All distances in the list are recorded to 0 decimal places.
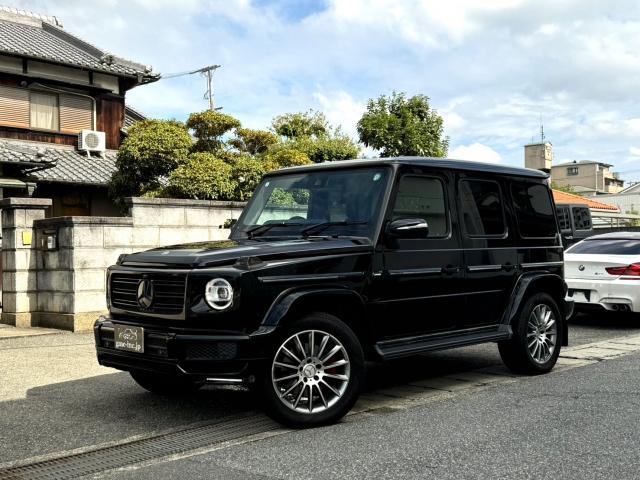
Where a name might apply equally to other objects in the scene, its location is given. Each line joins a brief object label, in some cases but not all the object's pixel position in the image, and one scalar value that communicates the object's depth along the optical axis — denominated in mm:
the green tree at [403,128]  20938
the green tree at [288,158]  15594
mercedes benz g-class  4562
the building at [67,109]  18906
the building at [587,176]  96875
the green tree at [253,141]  18578
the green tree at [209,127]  15758
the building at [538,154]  69250
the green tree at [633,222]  31548
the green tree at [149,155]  14586
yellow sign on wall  10180
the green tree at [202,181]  12484
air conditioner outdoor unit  20312
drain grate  3994
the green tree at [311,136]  19781
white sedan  9768
